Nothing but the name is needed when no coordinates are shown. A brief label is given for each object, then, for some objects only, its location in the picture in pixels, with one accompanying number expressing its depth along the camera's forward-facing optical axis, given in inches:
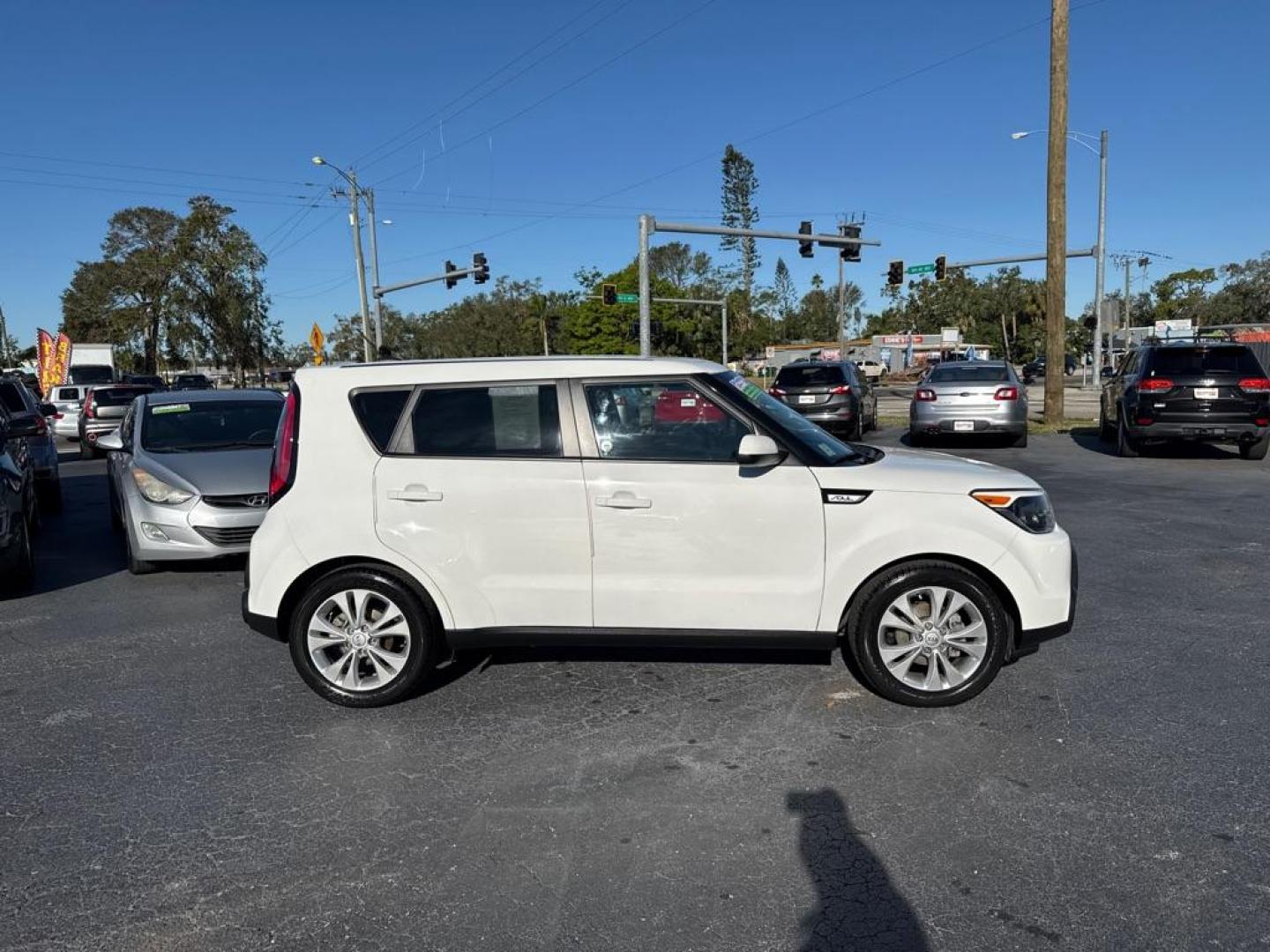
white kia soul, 172.7
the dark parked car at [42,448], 463.2
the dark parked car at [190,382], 1638.7
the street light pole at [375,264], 1515.0
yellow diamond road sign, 1095.0
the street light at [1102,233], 1336.1
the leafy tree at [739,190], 3240.7
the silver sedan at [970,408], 603.2
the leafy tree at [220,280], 1939.0
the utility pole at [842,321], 1886.1
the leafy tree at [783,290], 4680.6
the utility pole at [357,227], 1472.7
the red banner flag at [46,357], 1227.2
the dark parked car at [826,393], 677.9
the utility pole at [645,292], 999.6
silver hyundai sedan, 293.6
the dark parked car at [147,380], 1363.3
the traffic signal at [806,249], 1134.4
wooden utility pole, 725.3
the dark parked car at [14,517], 271.9
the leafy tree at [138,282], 1966.0
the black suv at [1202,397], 506.0
